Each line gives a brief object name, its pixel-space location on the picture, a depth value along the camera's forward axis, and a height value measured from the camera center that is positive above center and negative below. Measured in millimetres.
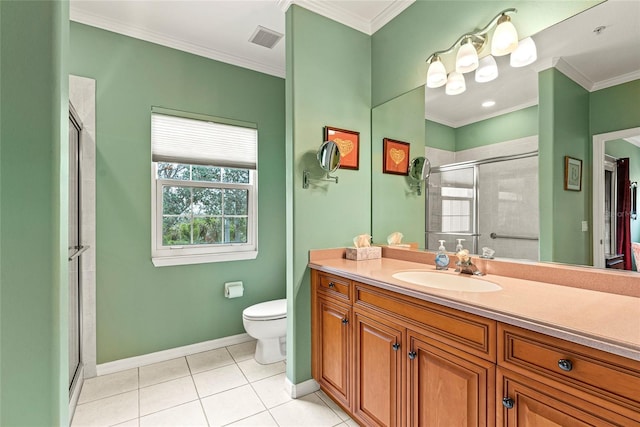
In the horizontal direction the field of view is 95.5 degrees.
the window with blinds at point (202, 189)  2482 +223
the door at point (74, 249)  1907 -238
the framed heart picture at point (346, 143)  2128 +526
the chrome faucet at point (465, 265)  1585 -295
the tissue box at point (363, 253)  2074 -295
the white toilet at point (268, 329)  2297 -928
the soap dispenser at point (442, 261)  1705 -287
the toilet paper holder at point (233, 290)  2678 -708
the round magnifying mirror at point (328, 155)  1966 +393
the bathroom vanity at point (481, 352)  789 -499
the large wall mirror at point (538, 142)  1184 +360
